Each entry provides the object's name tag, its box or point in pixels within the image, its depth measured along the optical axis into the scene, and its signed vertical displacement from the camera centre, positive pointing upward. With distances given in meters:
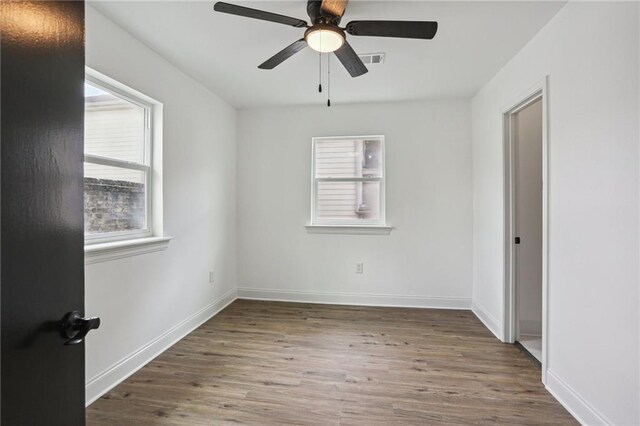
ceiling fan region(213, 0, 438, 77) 1.67 +1.06
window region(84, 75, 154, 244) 2.06 +0.37
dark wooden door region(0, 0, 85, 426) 0.66 +0.01
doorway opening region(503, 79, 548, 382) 2.74 -0.14
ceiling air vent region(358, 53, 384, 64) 2.54 +1.30
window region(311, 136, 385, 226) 3.89 +0.39
